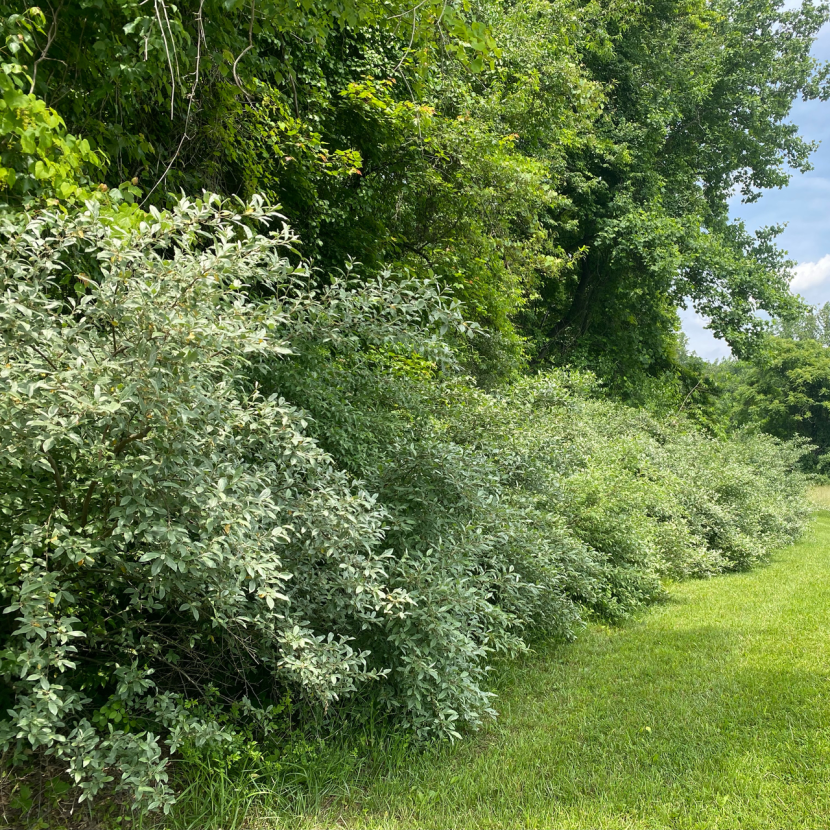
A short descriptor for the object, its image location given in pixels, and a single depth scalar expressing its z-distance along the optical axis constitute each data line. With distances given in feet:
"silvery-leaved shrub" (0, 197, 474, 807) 8.11
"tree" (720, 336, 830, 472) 123.65
